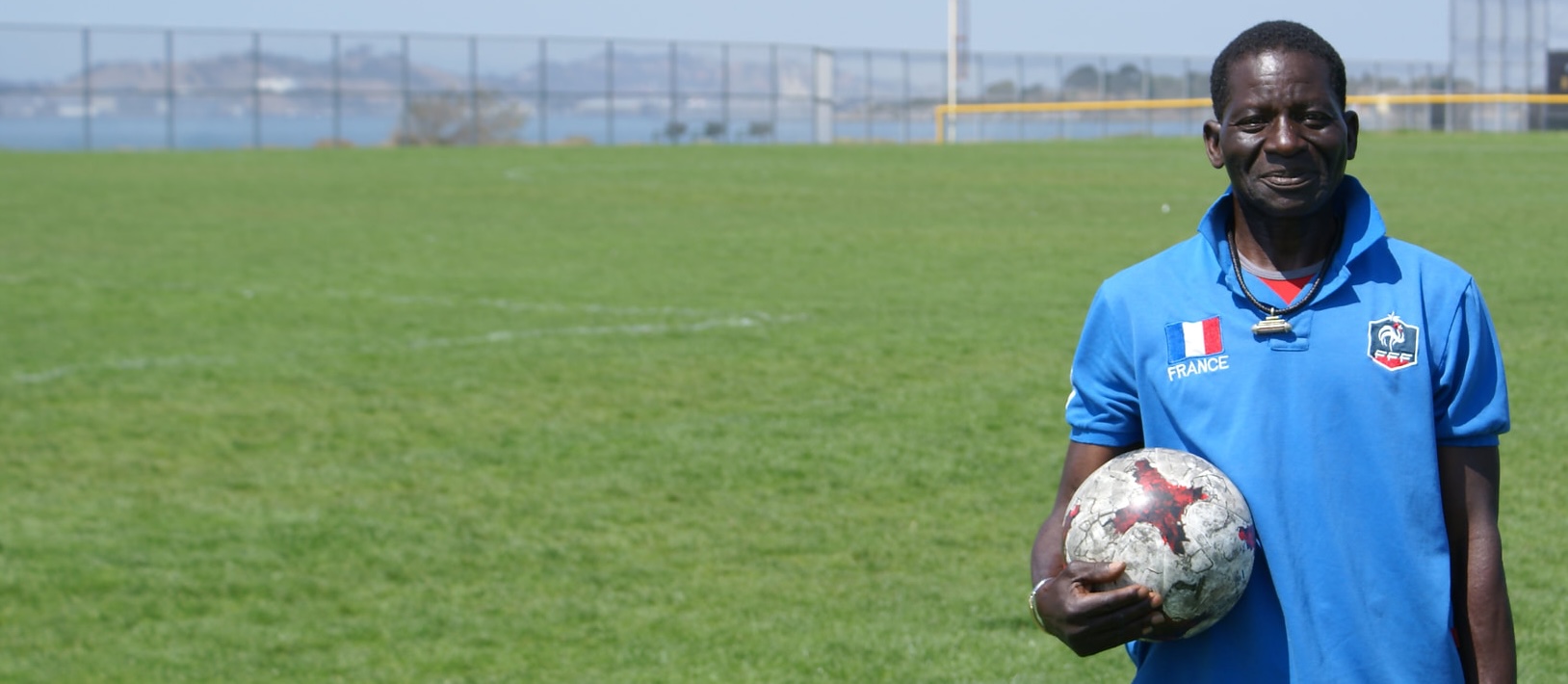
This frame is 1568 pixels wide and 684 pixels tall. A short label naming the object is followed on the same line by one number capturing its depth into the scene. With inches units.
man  176.6
